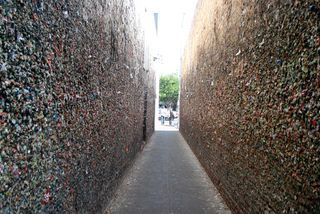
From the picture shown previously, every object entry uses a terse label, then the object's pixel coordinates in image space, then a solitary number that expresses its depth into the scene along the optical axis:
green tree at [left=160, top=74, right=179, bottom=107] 43.88
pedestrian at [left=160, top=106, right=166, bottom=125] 26.12
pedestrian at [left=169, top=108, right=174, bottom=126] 24.92
